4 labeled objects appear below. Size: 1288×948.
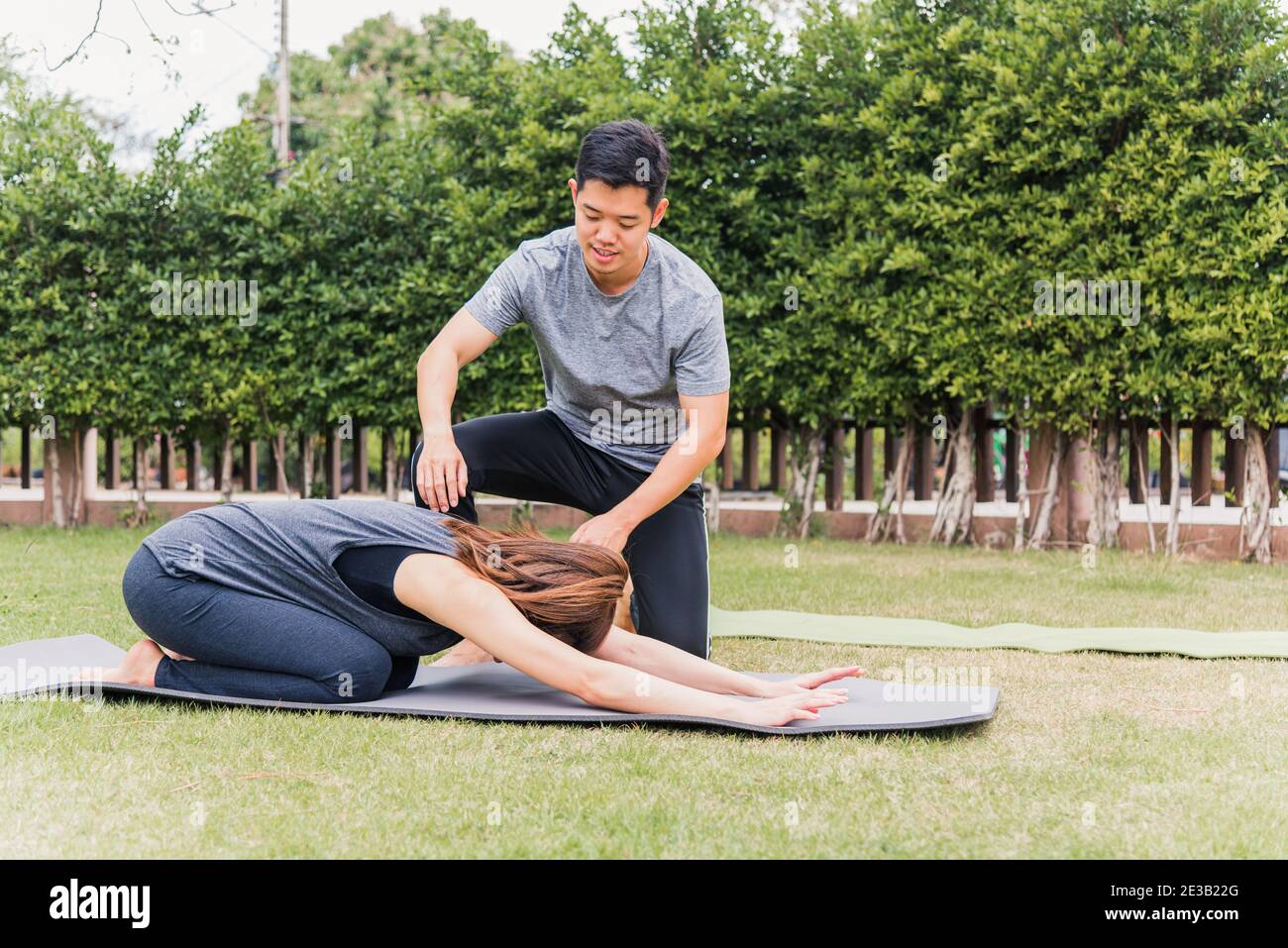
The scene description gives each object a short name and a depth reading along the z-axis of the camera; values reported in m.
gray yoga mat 2.94
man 3.48
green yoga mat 4.21
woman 2.93
